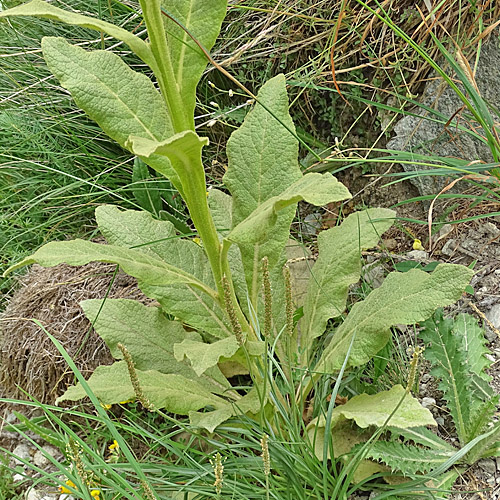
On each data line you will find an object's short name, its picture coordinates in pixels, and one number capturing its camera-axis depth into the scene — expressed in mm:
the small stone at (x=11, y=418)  1979
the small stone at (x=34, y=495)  1732
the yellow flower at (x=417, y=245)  1901
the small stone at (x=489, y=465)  1312
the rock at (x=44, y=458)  1836
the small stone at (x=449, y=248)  1828
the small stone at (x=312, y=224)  2234
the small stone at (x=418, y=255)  1876
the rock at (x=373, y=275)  1854
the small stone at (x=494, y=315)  1573
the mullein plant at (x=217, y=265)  1215
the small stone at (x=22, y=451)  1894
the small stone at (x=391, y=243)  2018
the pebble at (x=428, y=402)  1477
